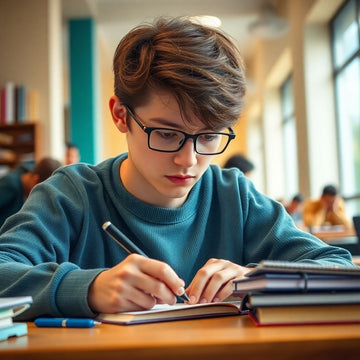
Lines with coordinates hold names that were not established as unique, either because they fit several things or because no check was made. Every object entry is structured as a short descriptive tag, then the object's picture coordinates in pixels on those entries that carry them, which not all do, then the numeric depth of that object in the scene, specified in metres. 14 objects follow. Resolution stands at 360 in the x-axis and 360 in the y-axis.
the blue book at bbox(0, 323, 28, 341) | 0.75
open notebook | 0.86
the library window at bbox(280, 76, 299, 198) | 10.20
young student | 1.18
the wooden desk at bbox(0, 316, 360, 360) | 0.65
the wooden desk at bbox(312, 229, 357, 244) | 4.16
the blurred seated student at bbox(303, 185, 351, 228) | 5.76
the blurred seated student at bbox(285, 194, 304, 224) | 6.24
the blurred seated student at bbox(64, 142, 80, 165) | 6.35
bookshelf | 6.35
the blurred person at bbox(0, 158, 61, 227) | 3.45
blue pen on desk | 0.83
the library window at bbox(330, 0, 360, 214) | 6.56
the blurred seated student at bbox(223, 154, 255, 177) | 4.02
